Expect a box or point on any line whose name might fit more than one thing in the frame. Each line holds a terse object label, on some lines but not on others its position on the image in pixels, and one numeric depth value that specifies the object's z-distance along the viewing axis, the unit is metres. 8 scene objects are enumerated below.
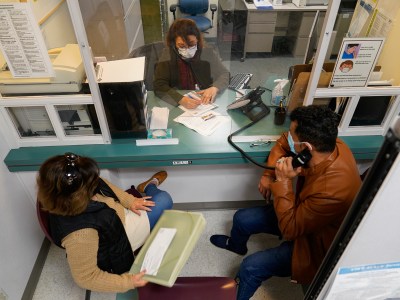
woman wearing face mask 2.12
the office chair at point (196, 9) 2.62
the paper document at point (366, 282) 0.67
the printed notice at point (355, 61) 1.42
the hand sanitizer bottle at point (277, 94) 1.98
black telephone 1.96
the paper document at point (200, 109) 2.02
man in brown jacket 1.28
